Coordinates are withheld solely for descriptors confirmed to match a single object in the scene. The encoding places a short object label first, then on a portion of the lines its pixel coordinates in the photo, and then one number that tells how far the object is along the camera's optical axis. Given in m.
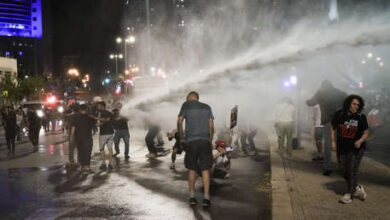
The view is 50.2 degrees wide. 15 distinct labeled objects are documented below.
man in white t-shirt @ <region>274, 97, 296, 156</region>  11.03
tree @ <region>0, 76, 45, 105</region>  40.06
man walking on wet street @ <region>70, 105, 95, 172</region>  10.02
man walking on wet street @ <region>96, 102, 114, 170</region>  10.28
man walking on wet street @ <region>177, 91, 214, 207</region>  6.46
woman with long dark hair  6.10
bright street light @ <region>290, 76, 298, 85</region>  14.05
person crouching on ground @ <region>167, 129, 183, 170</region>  9.52
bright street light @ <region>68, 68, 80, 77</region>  47.55
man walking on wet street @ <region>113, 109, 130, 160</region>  11.88
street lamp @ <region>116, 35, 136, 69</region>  33.72
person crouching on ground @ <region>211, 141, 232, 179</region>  8.38
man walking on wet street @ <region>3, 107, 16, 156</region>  13.99
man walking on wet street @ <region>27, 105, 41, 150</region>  15.55
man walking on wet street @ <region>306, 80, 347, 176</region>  8.14
